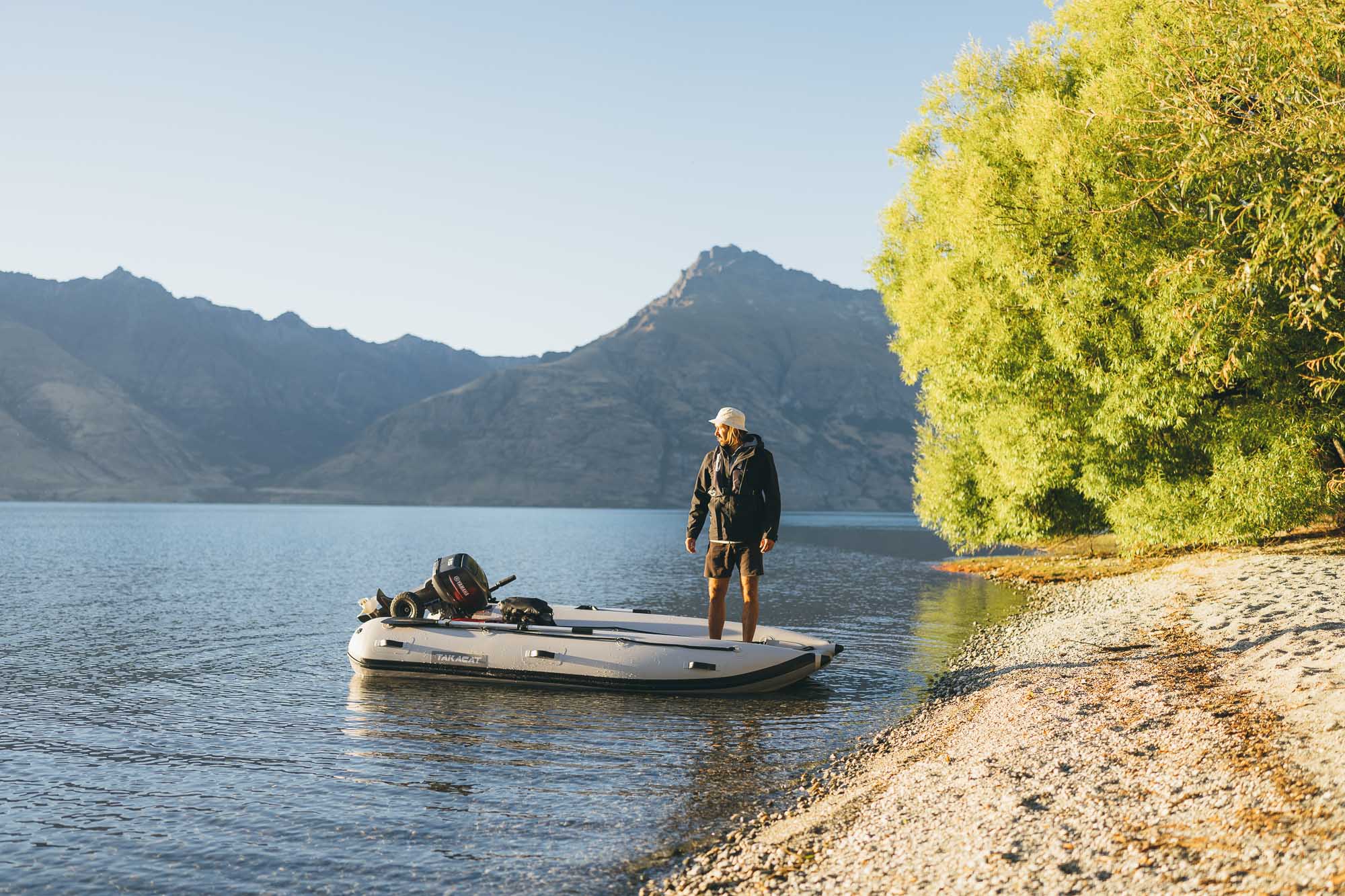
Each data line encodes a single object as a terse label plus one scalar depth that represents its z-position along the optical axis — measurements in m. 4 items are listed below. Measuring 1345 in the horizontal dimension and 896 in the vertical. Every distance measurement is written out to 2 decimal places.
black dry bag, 14.84
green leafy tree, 19.20
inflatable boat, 13.27
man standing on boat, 12.94
